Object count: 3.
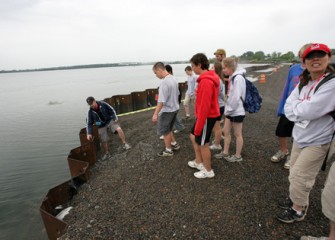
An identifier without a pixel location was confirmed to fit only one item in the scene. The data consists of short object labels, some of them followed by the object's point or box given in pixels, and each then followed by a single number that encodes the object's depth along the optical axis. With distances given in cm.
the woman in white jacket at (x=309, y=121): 219
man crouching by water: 609
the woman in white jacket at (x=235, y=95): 374
